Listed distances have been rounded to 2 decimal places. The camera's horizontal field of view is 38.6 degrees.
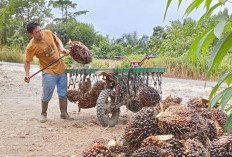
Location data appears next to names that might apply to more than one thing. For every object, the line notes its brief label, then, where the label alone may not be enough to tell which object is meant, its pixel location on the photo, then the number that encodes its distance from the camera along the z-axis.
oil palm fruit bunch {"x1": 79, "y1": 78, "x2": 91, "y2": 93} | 5.07
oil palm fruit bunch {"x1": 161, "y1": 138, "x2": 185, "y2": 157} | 1.72
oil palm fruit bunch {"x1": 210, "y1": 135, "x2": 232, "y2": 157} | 1.76
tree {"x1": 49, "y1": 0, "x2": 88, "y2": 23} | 41.31
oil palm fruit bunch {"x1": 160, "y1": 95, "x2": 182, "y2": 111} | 2.26
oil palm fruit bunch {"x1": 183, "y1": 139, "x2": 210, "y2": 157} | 1.69
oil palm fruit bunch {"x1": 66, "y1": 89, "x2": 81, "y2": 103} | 5.15
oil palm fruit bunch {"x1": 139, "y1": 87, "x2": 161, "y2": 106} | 4.49
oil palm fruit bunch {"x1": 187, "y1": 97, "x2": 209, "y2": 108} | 2.62
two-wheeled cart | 4.53
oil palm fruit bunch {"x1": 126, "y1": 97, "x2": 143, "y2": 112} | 4.67
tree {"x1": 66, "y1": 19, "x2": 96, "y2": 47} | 31.40
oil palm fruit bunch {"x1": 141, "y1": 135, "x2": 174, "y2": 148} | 1.82
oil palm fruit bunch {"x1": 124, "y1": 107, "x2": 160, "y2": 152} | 2.03
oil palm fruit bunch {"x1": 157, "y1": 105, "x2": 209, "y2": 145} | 1.90
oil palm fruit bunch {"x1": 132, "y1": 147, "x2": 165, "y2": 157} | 1.73
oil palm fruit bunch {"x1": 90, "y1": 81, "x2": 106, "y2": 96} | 4.96
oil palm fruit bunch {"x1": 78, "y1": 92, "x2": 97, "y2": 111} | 4.98
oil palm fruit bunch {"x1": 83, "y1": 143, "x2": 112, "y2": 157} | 2.03
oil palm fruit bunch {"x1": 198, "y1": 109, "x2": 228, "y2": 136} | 2.21
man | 5.11
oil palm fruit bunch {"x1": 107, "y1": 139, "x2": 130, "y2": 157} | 2.04
